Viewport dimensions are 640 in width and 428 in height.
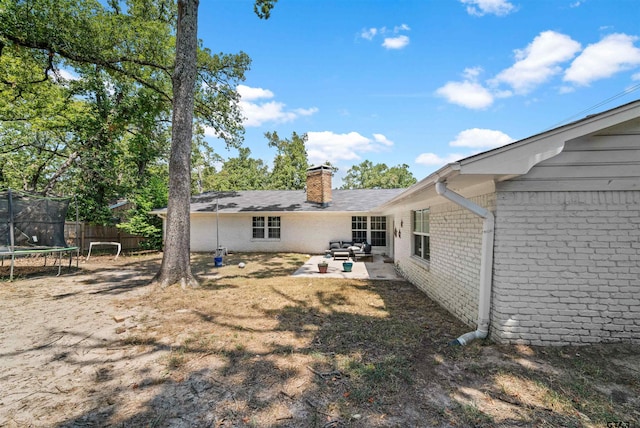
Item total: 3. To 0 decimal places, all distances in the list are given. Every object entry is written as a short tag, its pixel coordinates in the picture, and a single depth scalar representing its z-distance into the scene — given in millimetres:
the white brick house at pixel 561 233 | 3336
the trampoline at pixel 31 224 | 8516
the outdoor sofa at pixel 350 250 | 12258
